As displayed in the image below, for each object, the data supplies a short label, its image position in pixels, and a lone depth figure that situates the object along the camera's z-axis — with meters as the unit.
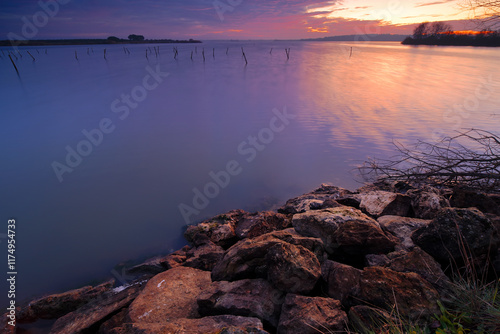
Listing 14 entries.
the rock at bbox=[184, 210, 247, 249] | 5.14
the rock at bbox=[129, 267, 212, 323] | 2.94
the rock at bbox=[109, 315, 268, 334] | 2.33
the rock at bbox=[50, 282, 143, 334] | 3.14
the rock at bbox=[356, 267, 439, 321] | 2.25
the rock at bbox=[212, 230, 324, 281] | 3.11
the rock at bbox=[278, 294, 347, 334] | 2.25
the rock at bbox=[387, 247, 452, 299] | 2.52
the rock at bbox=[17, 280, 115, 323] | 3.99
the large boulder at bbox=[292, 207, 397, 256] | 3.35
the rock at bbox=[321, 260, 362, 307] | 2.60
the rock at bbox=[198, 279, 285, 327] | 2.63
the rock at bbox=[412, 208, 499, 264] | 2.88
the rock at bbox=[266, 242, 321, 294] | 2.69
